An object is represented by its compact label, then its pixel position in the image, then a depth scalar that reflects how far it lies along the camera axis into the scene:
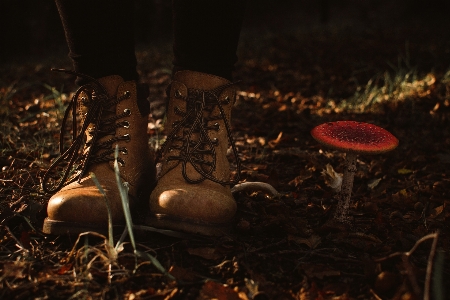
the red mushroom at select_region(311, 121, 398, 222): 0.78
